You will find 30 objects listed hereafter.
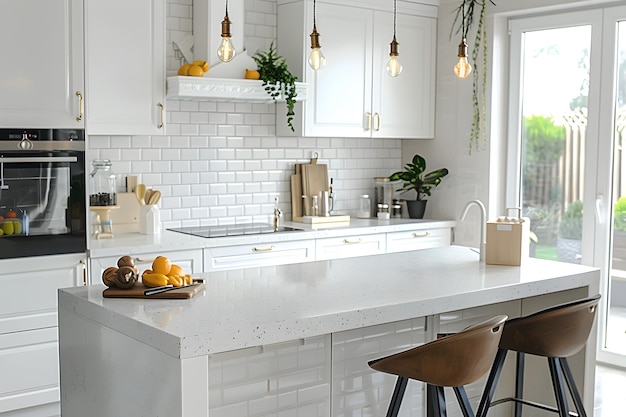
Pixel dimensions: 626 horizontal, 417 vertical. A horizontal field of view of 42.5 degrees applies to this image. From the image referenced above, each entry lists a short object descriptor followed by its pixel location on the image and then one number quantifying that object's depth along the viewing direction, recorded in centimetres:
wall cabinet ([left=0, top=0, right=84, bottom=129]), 429
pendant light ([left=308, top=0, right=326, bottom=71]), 373
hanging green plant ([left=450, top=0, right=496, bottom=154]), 614
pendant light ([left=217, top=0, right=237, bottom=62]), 356
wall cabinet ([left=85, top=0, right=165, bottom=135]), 480
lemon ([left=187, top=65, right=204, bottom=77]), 517
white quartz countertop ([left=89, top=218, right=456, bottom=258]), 470
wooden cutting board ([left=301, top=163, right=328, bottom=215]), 614
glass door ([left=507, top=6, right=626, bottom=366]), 558
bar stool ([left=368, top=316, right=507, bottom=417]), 287
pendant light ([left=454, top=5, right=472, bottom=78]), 393
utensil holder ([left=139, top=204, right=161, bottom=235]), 518
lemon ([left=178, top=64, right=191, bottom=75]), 520
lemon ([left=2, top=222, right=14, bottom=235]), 431
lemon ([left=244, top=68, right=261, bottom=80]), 543
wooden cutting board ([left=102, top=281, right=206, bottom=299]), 305
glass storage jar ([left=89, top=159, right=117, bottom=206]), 514
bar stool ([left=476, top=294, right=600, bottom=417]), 337
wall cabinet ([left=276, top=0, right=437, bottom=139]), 579
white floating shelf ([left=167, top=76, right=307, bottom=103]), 506
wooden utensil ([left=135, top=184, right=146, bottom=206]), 532
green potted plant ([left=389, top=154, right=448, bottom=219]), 646
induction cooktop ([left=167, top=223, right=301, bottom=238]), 527
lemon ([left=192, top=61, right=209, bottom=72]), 522
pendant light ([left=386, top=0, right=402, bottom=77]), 388
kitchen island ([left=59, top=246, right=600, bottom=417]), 262
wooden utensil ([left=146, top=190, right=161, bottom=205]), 530
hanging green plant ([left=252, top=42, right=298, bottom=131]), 548
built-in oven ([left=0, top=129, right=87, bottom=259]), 430
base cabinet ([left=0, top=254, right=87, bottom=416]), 432
